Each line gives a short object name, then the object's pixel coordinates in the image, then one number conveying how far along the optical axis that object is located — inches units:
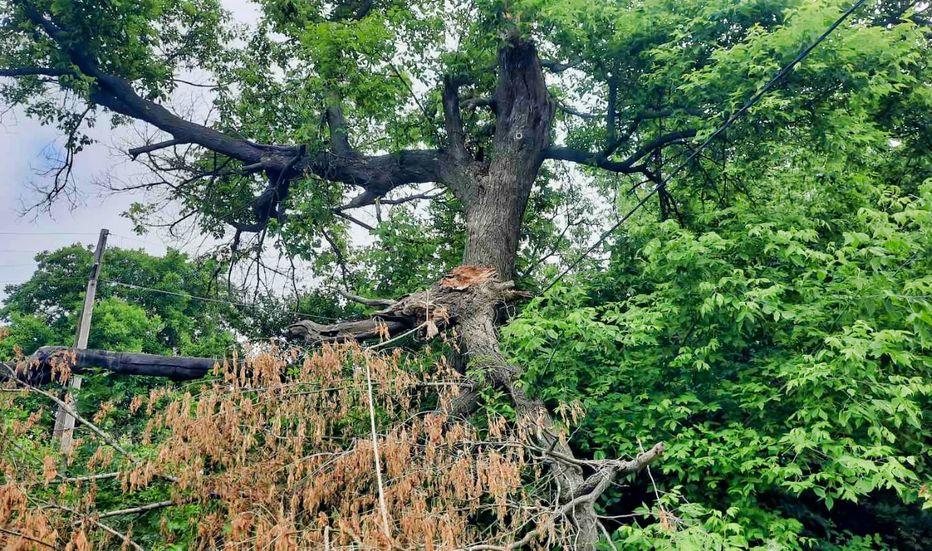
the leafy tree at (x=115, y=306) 757.9
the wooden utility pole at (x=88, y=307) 332.1
